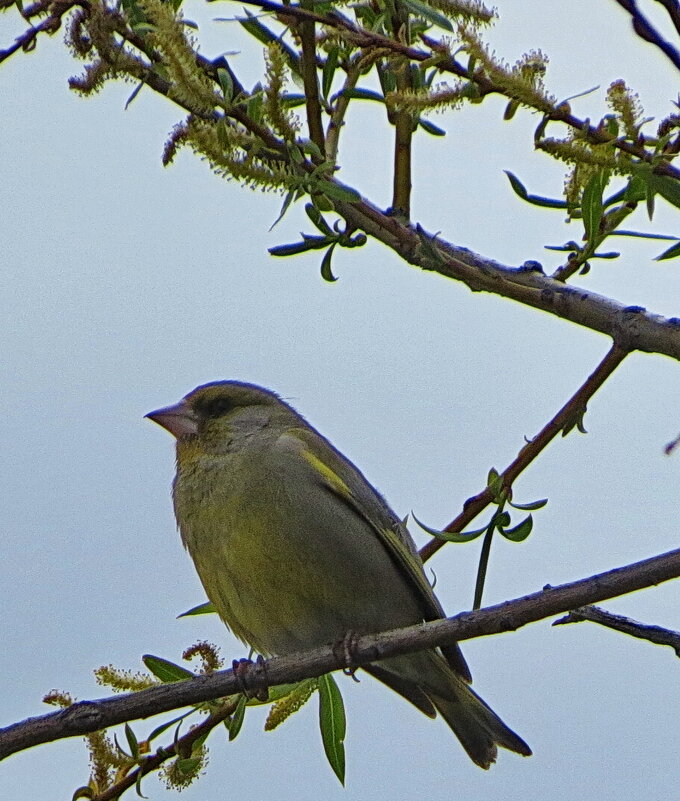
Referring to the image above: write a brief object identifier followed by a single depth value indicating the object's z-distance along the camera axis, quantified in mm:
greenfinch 8547
